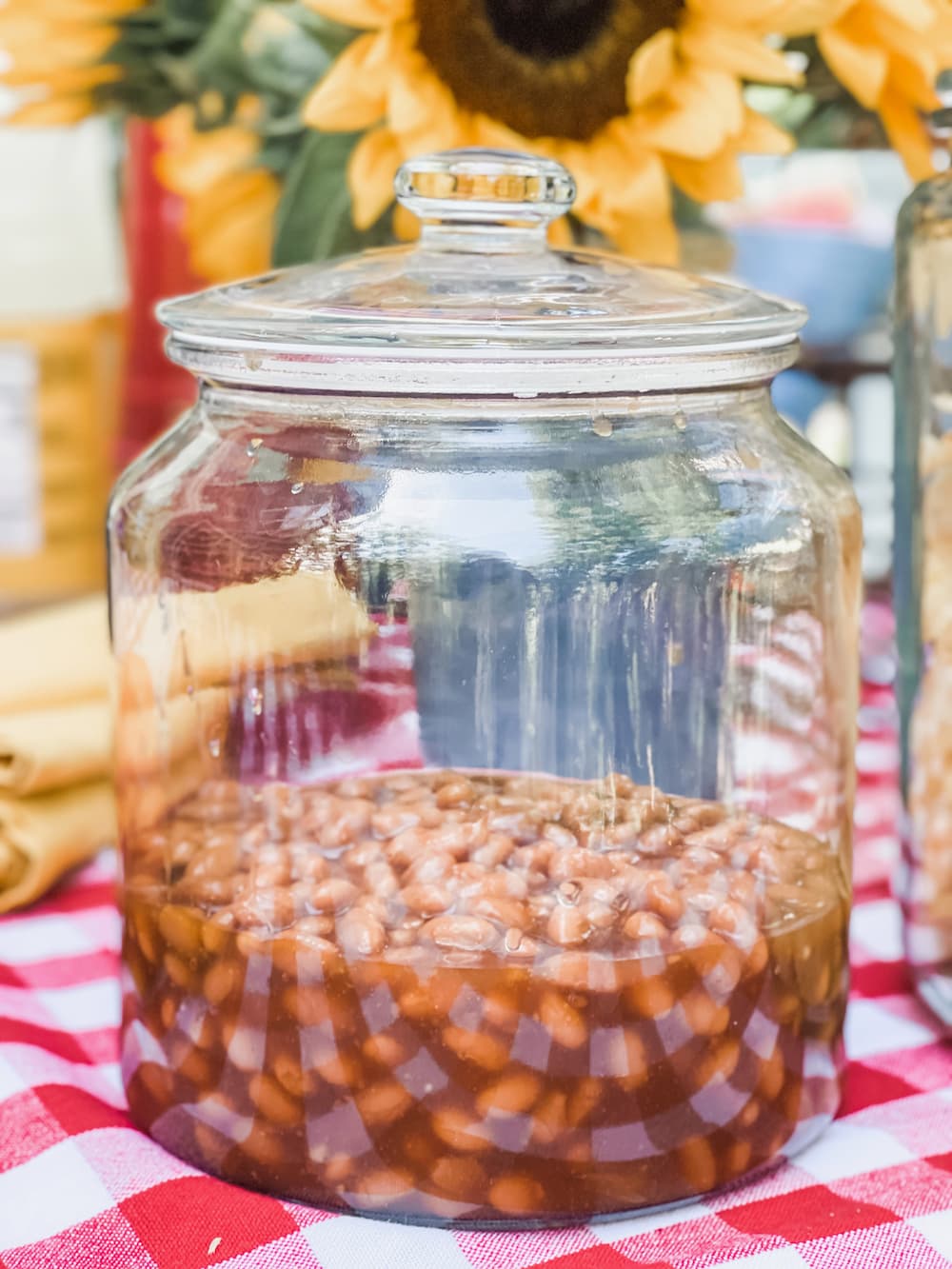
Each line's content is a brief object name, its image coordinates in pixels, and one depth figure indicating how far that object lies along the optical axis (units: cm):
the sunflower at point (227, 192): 75
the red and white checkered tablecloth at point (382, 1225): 45
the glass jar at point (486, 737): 45
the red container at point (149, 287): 104
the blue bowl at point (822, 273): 100
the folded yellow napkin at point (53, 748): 69
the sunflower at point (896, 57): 58
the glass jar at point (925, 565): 57
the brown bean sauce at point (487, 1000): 45
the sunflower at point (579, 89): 58
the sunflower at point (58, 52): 70
